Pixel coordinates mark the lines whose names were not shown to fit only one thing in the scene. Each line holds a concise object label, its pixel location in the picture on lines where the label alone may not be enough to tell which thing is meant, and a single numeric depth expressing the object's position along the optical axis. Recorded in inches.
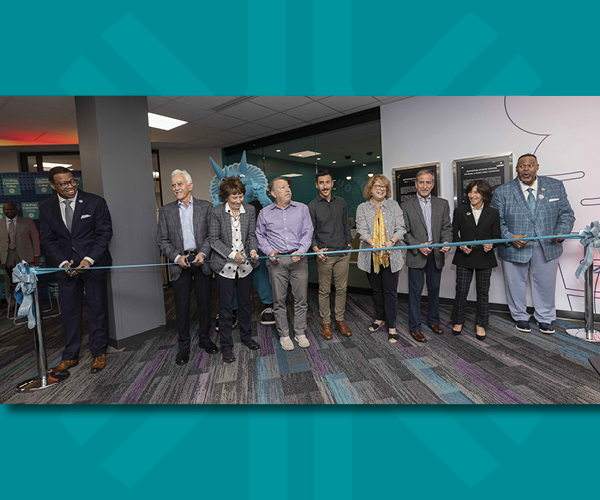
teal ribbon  92.2
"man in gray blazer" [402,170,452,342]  115.8
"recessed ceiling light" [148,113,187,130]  180.9
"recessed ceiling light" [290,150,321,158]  207.3
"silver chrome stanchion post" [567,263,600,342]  107.1
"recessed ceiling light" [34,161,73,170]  239.6
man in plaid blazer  119.7
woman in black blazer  115.1
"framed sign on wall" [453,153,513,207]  139.5
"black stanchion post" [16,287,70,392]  91.9
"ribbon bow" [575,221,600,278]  98.4
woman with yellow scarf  112.3
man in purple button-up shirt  109.0
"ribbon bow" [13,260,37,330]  89.7
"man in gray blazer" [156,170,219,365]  104.1
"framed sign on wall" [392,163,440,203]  158.4
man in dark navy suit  100.7
